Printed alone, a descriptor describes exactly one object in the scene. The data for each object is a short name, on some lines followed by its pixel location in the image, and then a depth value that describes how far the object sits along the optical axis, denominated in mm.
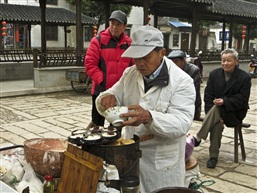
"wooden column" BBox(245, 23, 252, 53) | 21581
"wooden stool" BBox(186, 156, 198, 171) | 2958
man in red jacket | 3902
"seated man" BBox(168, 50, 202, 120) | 4305
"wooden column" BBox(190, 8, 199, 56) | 14408
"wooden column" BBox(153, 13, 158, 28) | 15952
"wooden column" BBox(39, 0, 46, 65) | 12562
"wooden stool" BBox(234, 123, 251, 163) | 4571
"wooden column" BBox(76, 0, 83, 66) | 10898
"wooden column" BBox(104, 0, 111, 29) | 12833
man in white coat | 1988
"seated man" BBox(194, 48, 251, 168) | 4320
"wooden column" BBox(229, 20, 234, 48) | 18438
